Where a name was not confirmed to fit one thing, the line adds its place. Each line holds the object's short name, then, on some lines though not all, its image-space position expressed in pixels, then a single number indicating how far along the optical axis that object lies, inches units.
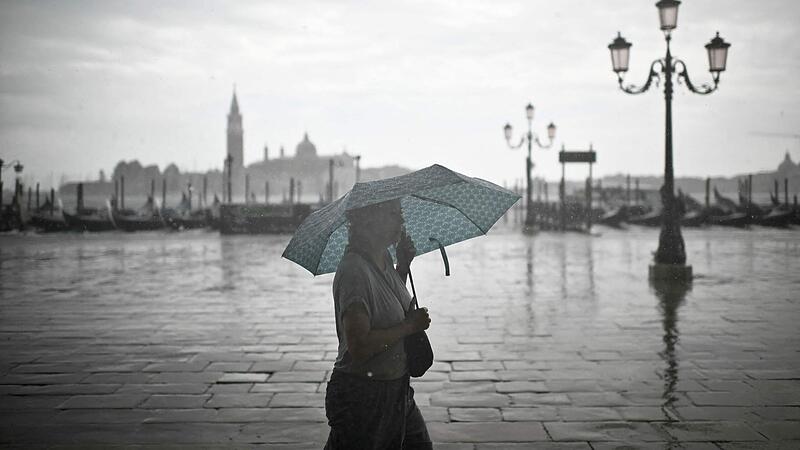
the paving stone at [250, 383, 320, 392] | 187.8
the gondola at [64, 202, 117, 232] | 1141.7
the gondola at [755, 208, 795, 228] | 1116.5
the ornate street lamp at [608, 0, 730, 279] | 430.0
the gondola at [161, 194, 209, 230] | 1223.5
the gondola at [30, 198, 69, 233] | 1135.6
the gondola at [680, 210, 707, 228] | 1144.2
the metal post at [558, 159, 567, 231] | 1004.3
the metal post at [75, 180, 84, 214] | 1456.7
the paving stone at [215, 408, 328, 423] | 162.7
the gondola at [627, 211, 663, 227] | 1188.5
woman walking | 96.3
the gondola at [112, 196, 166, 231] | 1179.3
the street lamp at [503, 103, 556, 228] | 1014.4
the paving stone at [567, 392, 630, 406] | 171.9
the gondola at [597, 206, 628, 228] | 1178.6
